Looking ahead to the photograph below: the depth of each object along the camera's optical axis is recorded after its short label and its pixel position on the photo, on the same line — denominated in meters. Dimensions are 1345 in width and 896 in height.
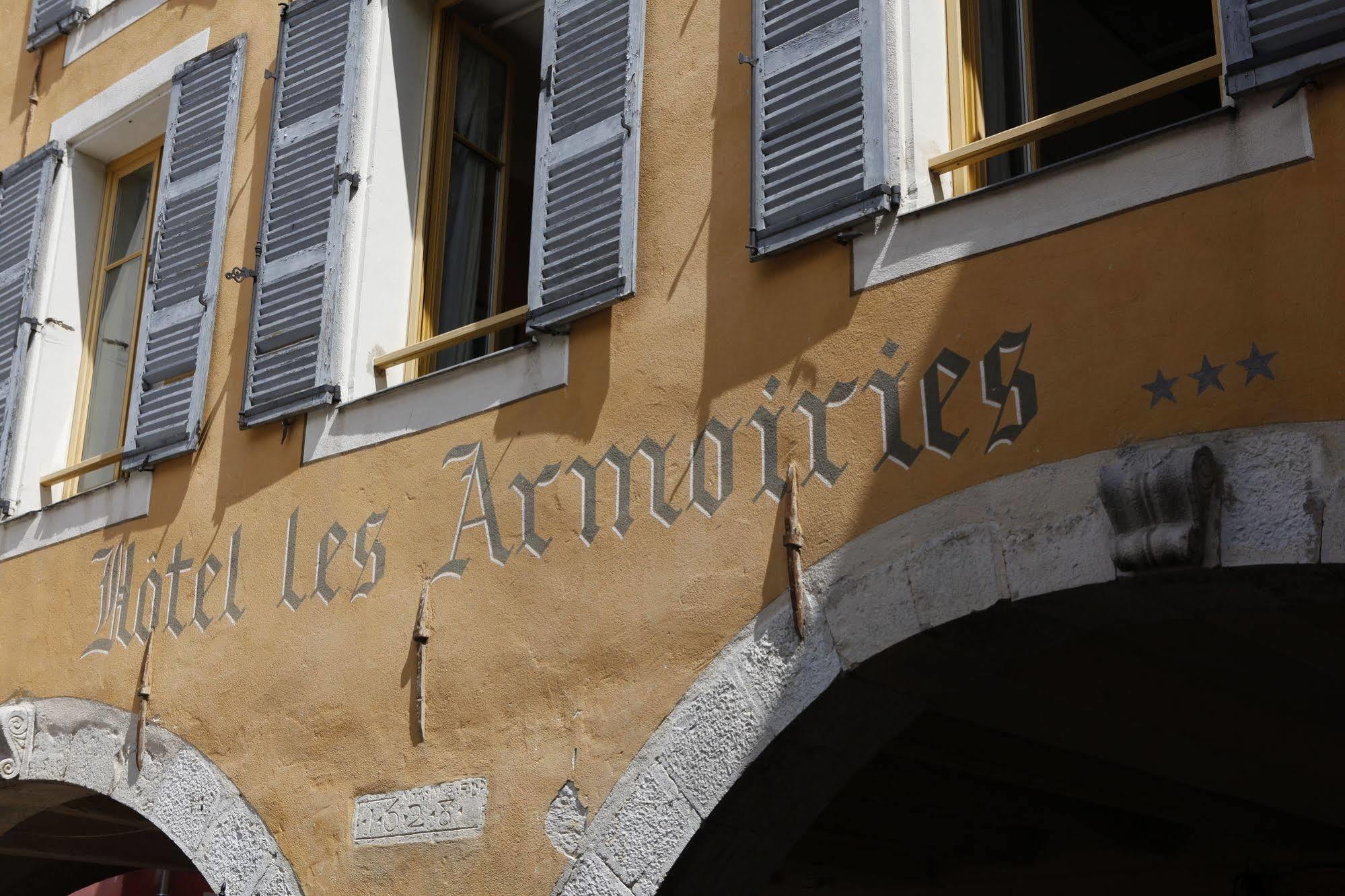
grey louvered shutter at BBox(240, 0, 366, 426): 6.04
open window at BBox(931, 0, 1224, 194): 4.50
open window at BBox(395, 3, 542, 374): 6.31
